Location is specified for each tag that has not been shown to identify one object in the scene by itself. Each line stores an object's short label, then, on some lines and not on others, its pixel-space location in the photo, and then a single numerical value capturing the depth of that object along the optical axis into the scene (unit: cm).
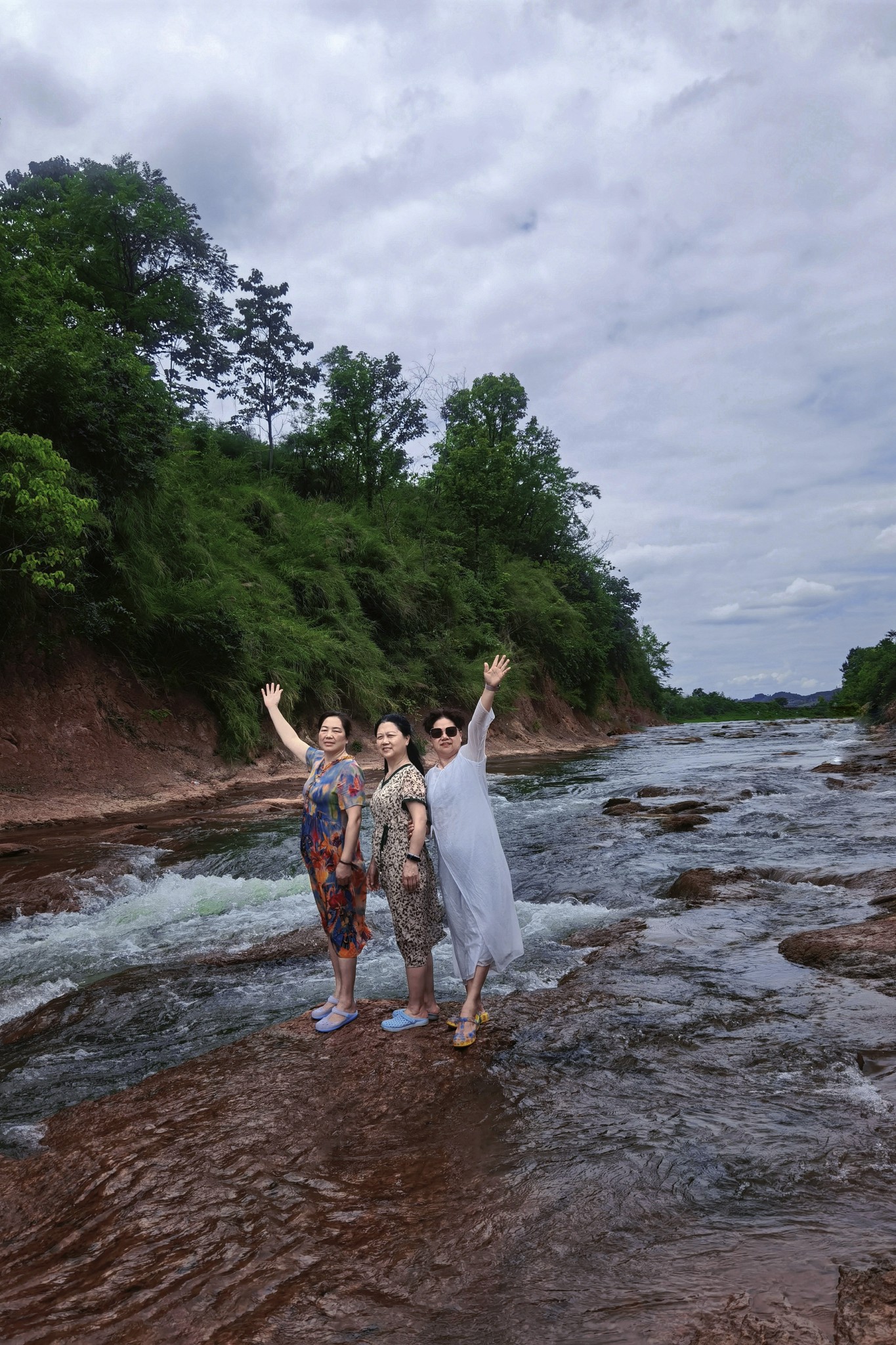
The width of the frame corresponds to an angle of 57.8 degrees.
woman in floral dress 483
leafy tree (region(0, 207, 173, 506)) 1524
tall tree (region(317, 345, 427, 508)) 3741
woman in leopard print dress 470
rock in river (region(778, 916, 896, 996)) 531
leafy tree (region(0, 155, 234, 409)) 2853
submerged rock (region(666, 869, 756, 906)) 804
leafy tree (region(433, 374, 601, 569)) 4088
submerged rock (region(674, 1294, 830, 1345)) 199
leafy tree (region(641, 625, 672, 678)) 7531
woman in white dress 453
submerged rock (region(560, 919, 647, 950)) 675
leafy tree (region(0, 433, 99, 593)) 1262
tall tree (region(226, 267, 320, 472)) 4147
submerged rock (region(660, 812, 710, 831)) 1238
